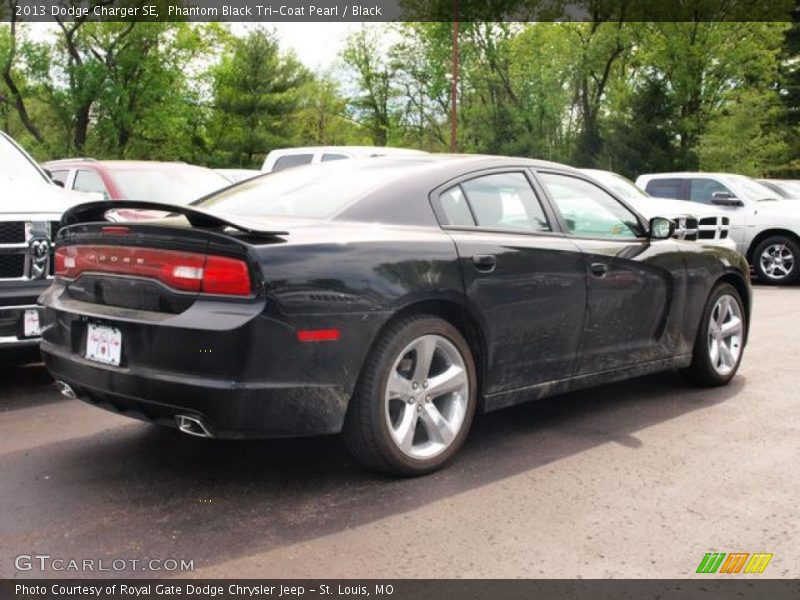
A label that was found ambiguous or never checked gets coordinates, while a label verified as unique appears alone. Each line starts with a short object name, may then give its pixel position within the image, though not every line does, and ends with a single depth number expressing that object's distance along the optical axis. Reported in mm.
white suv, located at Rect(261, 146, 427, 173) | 13846
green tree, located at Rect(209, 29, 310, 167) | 44938
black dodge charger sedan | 3309
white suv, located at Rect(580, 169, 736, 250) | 11930
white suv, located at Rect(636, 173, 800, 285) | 13578
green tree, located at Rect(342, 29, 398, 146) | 56938
